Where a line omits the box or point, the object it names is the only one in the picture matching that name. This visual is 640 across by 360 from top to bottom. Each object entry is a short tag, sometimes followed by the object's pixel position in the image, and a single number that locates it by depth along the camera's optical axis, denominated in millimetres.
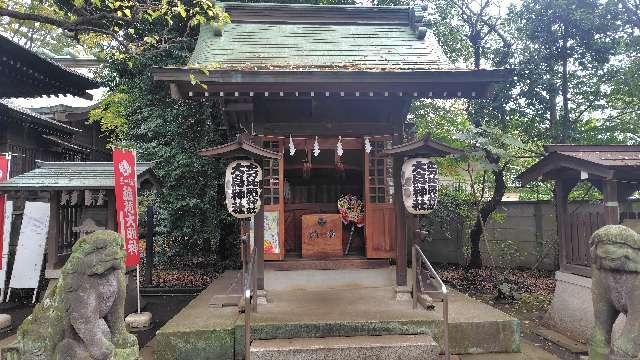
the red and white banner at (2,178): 8250
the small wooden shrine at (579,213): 6773
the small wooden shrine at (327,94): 7031
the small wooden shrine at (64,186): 7781
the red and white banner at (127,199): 7328
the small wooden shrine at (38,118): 6621
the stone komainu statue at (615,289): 4039
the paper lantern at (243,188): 6727
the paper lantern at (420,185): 6996
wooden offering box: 8578
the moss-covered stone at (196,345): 5785
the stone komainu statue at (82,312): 3774
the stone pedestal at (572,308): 7168
